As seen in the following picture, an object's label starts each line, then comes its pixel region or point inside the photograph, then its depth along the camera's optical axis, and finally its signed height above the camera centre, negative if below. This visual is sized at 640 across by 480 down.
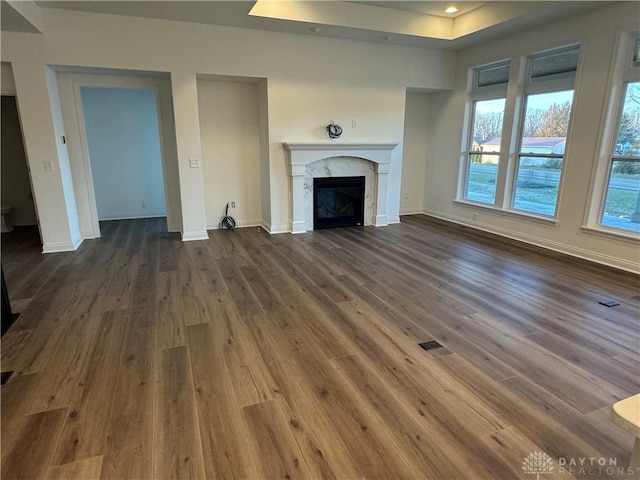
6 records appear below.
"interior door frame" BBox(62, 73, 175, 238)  5.07 +0.53
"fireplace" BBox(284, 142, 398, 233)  5.64 -0.27
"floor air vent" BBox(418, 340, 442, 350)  2.58 -1.32
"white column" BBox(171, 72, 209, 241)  4.95 -0.05
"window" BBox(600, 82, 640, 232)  4.06 -0.17
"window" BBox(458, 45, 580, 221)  4.83 +0.32
